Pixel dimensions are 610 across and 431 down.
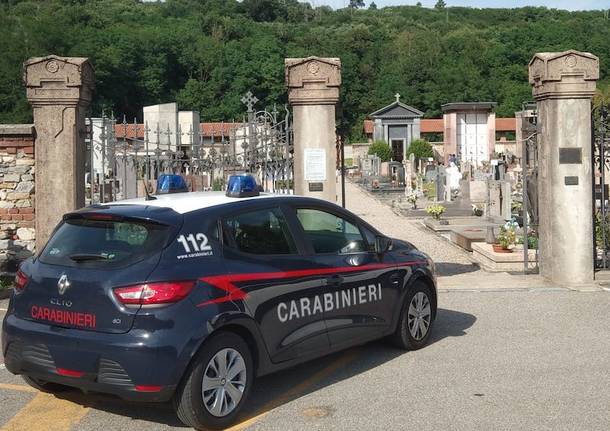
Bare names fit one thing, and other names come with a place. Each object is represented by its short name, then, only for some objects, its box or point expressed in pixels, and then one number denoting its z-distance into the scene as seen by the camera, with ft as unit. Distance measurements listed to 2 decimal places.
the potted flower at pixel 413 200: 81.22
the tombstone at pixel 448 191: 84.94
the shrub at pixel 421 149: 163.94
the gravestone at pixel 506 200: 60.03
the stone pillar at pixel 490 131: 149.07
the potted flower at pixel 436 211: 65.57
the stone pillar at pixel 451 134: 149.48
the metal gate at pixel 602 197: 33.04
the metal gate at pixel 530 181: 34.53
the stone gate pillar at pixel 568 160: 32.12
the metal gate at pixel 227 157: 36.63
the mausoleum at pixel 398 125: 188.14
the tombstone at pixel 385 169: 135.72
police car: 14.33
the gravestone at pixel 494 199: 63.41
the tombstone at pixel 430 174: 106.00
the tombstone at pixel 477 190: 77.77
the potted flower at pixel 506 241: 40.65
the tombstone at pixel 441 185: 87.66
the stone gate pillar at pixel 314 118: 32.07
